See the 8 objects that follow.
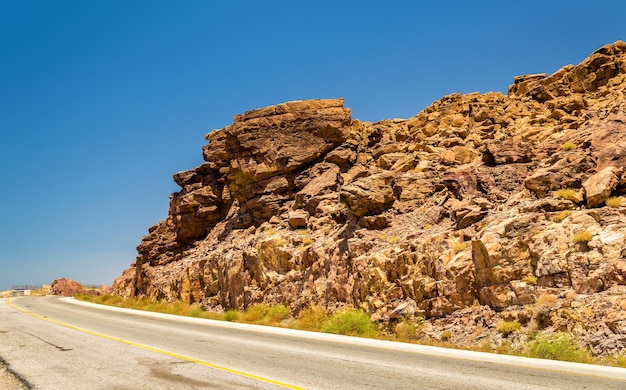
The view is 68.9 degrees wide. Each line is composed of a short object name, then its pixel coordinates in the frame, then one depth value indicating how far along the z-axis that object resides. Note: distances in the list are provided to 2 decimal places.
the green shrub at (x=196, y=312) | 27.88
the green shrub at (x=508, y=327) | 13.23
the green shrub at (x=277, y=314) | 22.80
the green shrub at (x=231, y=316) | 24.69
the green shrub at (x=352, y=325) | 17.30
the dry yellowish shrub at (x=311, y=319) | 20.14
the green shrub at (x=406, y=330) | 16.03
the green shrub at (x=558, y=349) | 10.80
